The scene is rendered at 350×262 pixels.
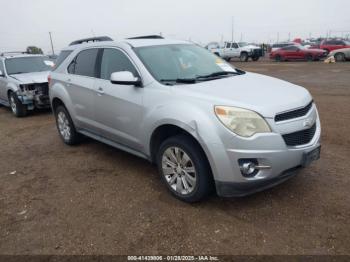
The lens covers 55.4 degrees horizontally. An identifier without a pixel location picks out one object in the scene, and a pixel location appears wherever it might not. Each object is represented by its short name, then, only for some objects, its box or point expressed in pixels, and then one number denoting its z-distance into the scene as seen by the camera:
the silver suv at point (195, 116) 3.12
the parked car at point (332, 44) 28.68
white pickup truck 31.25
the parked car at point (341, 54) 24.61
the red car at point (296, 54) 27.02
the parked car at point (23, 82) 8.89
